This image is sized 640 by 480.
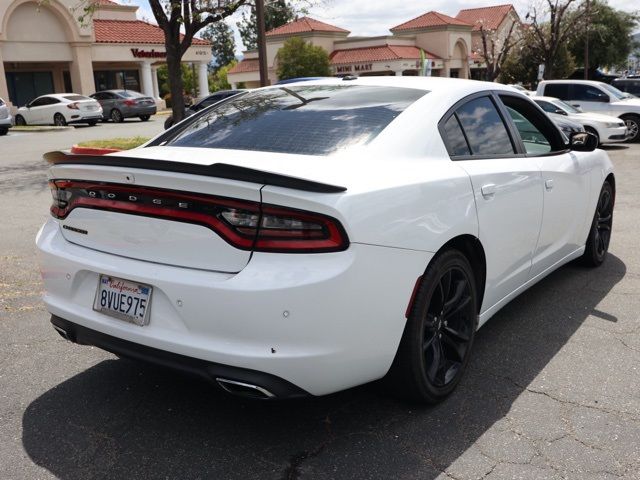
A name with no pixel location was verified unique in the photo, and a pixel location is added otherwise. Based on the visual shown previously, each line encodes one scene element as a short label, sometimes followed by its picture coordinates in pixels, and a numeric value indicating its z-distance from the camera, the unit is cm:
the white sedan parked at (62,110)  2711
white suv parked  1811
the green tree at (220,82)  6904
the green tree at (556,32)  3361
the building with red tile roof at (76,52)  3438
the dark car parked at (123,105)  2992
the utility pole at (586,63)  4234
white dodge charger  259
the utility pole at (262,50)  1523
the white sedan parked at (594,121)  1628
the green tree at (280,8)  1515
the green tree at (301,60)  4497
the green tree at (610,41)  5516
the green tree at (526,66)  4697
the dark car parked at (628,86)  2457
